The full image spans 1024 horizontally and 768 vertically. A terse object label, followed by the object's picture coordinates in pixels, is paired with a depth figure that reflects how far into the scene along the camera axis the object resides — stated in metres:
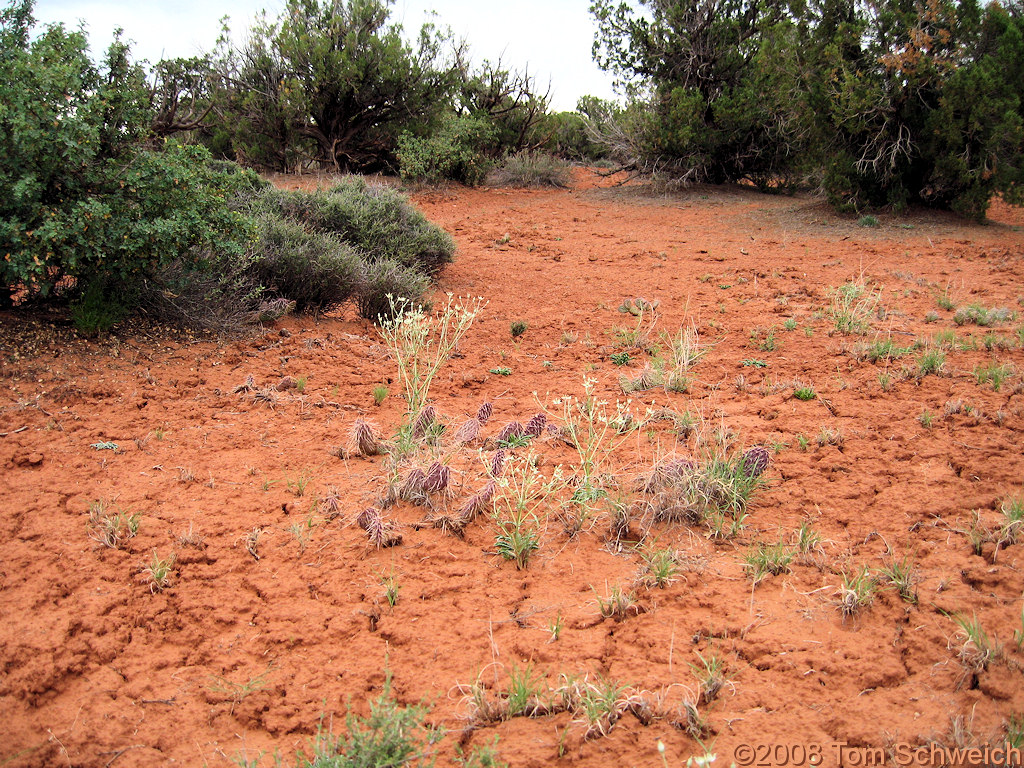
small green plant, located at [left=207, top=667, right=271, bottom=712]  2.16
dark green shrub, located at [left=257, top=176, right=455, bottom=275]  7.05
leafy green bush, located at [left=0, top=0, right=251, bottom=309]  4.05
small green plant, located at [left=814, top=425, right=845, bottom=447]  3.58
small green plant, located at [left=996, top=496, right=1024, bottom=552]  2.60
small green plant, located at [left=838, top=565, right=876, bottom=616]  2.36
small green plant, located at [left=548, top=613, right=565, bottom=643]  2.35
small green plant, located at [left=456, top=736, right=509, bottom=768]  1.84
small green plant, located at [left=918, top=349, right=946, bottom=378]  4.28
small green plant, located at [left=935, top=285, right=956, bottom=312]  5.81
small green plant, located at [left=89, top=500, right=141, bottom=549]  2.84
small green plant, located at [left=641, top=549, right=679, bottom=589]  2.60
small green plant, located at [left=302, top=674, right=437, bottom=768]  1.75
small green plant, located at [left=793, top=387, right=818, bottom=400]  4.18
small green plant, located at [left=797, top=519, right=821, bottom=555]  2.70
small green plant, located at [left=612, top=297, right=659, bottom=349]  5.36
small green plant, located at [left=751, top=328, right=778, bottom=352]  5.16
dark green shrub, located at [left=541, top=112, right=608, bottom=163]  20.45
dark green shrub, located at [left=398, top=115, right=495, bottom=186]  13.45
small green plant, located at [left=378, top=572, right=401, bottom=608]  2.57
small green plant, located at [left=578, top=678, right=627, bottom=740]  1.96
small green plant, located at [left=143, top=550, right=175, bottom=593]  2.63
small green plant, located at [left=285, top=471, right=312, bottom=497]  3.29
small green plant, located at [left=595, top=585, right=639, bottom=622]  2.46
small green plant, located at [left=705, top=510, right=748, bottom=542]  2.89
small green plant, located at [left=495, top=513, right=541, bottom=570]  2.77
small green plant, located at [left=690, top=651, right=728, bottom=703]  2.06
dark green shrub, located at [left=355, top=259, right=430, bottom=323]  6.05
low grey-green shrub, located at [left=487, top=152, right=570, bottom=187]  14.99
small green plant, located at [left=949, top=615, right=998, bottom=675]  2.02
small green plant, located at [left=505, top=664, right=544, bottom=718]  2.04
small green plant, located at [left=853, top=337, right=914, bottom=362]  4.63
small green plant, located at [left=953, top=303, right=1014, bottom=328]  5.30
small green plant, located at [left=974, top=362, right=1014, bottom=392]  4.03
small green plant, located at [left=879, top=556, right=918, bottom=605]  2.39
